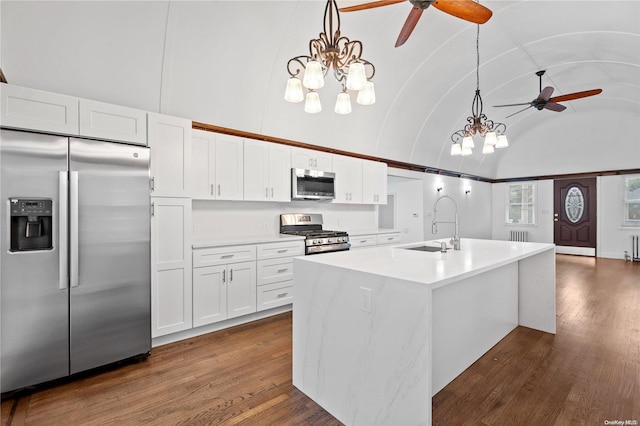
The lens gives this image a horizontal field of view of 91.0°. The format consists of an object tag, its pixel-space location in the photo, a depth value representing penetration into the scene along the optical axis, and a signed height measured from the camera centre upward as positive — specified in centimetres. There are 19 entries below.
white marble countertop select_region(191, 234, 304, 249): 338 -33
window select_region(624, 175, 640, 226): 790 +35
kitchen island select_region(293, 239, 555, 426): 156 -70
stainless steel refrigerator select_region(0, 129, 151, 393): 216 -33
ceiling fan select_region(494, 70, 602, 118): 445 +169
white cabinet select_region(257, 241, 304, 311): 378 -75
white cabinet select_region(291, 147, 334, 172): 468 +83
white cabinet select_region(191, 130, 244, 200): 366 +57
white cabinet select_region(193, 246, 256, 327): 329 -77
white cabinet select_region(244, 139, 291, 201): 413 +58
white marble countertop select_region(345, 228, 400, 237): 518 -33
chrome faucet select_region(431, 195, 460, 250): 289 -27
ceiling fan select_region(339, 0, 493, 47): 222 +153
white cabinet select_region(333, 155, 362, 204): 525 +59
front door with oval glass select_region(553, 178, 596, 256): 855 -6
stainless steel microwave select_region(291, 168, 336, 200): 459 +44
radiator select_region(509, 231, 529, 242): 975 -70
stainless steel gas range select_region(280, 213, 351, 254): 433 -29
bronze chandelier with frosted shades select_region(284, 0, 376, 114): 213 +96
